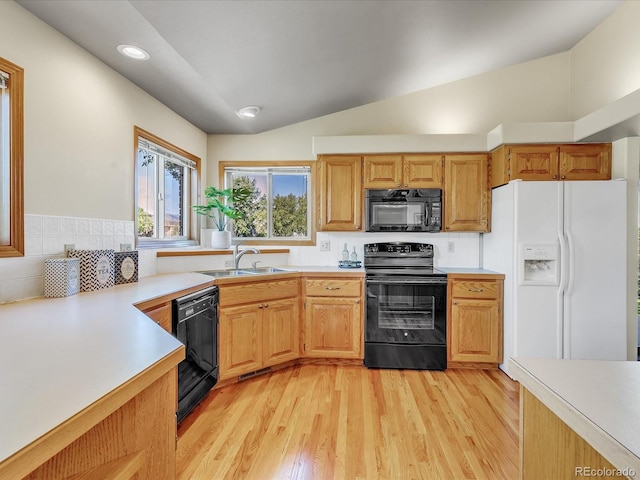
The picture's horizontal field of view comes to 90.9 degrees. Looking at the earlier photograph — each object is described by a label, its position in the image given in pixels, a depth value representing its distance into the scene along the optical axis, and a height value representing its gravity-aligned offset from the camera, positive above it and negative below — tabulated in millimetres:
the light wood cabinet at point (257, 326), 2482 -733
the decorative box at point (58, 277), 1666 -203
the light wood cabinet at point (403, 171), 3172 +699
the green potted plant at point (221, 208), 3188 +314
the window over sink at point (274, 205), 3646 +405
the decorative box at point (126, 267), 2111 -189
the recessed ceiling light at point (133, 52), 1913 +1165
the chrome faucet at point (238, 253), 2972 -131
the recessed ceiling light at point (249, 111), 2893 +1198
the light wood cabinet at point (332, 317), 2943 -724
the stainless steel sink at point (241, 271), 2799 -305
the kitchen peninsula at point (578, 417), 557 -350
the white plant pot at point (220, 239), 3186 +4
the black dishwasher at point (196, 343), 1918 -718
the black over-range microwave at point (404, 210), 3170 +303
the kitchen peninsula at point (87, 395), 526 -313
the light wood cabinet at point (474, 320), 2859 -734
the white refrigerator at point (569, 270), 2516 -241
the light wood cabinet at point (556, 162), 2797 +709
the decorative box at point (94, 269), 1843 -179
